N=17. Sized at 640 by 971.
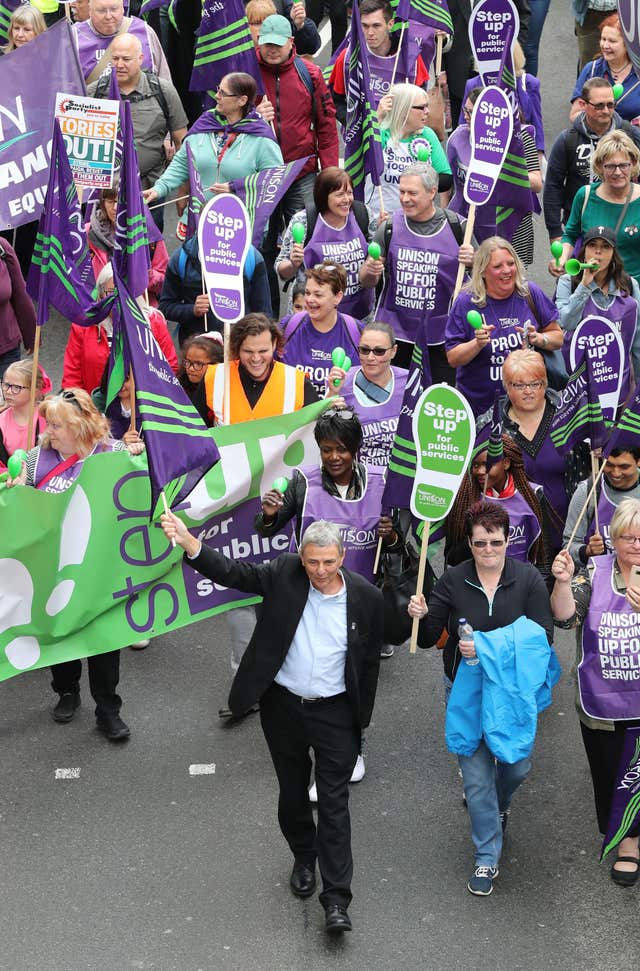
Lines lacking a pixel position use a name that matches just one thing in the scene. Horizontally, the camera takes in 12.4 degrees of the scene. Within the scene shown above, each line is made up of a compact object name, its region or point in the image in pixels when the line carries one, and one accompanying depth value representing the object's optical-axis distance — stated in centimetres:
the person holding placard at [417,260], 1727
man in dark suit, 1223
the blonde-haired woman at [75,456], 1435
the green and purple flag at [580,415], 1414
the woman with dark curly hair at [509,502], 1400
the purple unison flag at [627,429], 1393
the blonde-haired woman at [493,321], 1639
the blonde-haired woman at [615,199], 1839
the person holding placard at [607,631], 1278
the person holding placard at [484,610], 1283
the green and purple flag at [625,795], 1280
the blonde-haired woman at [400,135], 1914
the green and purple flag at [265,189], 1861
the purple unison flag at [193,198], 1886
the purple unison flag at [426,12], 2198
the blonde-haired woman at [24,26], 2044
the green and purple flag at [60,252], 1510
